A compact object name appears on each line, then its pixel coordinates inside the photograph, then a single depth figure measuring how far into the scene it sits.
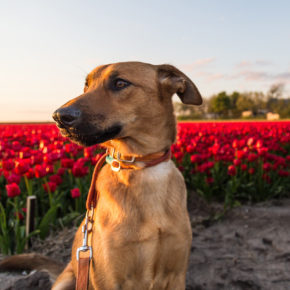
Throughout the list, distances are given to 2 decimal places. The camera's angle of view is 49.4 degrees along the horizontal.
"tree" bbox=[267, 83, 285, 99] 78.06
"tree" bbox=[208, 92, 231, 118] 94.12
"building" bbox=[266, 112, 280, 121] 64.66
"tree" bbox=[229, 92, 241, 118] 91.44
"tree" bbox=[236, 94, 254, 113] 87.44
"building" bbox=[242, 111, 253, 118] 76.82
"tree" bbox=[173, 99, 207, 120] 78.74
